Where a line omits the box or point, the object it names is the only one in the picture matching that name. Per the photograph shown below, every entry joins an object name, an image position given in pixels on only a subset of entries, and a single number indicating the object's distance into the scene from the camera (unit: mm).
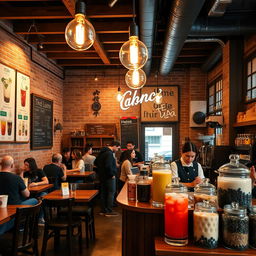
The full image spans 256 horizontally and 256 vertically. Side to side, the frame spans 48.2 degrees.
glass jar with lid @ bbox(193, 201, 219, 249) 1635
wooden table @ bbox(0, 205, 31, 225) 2933
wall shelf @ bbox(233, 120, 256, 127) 4524
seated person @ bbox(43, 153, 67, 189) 5590
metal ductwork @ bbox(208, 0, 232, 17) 4012
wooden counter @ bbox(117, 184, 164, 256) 2016
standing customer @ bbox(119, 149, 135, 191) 6102
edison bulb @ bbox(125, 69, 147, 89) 4043
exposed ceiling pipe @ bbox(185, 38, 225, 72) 5689
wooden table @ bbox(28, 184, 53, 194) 4629
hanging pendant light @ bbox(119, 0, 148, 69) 2746
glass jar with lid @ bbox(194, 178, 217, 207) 1837
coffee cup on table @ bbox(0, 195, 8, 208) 3361
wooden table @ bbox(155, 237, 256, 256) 1581
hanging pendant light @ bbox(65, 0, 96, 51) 2330
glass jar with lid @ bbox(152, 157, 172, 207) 2000
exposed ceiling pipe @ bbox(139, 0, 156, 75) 3713
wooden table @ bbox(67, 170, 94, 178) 6380
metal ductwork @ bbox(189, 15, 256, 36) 4828
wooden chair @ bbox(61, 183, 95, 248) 4430
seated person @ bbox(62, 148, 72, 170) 7438
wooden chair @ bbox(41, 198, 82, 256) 3619
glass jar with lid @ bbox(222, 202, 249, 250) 1582
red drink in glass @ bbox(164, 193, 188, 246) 1722
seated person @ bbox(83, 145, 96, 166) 7406
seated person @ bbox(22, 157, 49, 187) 5160
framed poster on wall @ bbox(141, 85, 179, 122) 8680
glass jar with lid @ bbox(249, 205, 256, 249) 1618
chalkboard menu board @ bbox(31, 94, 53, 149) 6375
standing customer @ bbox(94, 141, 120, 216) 6020
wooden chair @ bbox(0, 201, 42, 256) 2932
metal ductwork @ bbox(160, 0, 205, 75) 3574
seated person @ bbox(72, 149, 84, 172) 6925
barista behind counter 3705
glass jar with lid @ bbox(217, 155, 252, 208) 1689
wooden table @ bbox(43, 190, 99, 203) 3938
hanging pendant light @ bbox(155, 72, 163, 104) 7055
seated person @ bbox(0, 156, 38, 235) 3732
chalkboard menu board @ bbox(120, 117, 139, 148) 8586
